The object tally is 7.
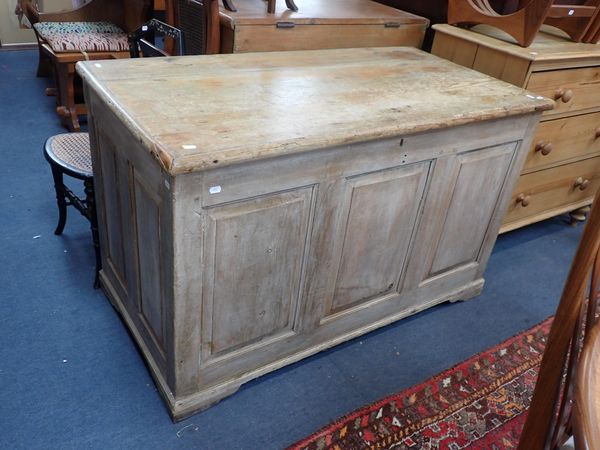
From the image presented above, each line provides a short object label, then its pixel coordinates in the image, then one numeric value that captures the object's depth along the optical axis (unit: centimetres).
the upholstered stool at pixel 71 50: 288
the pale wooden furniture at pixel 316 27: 183
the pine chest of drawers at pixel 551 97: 186
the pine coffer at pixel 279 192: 118
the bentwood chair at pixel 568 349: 61
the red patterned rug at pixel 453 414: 149
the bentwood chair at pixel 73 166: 175
